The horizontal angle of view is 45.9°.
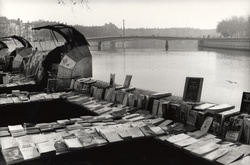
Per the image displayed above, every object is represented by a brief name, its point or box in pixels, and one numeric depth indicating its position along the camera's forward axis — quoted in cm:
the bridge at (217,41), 5372
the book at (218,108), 454
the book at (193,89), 524
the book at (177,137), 414
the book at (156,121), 494
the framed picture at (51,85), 880
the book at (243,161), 332
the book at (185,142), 397
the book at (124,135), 417
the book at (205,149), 368
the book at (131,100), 613
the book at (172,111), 504
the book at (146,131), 436
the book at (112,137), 408
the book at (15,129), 445
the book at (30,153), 350
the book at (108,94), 690
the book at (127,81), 713
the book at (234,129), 408
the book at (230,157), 343
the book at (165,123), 485
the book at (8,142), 382
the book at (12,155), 340
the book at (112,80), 756
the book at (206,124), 446
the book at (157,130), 443
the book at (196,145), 384
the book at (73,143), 378
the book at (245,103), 445
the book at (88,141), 389
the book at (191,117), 470
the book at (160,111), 531
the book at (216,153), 354
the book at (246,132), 396
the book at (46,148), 359
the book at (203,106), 472
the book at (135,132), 430
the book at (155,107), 545
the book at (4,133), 429
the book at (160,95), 579
